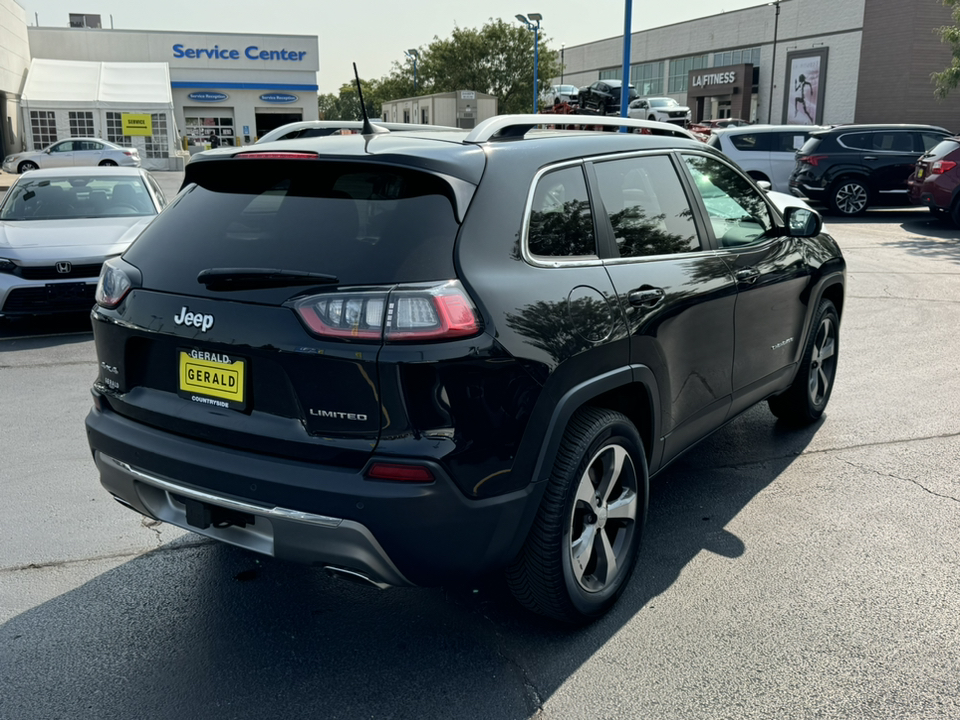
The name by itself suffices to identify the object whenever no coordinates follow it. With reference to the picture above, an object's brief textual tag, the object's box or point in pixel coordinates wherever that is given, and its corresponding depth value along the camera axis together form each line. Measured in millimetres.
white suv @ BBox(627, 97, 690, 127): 46219
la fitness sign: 68812
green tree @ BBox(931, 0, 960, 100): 22062
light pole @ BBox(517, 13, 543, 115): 40625
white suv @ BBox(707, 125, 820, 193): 20281
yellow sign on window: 42500
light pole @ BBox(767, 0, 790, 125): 64312
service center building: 55500
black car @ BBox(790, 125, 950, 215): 18359
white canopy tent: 42938
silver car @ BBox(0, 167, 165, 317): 8234
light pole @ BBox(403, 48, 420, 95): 65938
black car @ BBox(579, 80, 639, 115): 43062
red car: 16047
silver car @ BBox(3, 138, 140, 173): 33469
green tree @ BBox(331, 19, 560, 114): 61875
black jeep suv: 2672
